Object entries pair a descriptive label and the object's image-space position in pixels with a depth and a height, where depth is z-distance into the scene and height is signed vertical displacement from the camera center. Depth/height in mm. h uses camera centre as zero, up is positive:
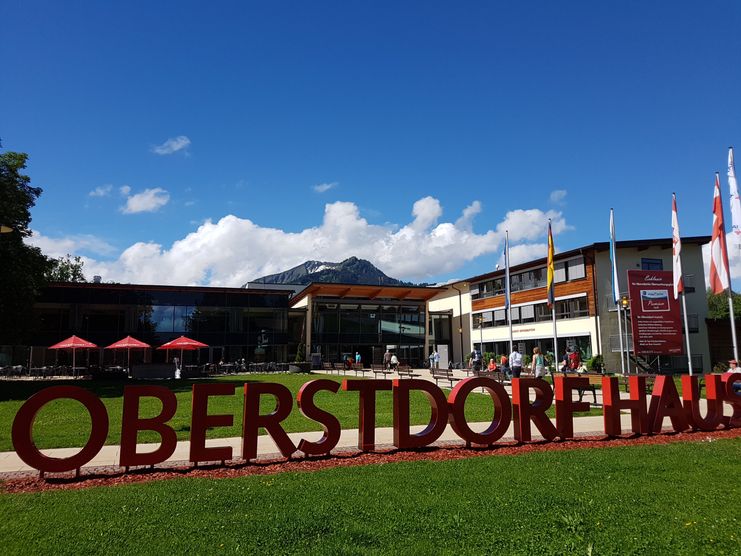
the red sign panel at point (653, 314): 33312 +2366
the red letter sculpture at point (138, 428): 8312 -1149
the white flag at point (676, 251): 23094 +4333
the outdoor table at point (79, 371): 35703 -912
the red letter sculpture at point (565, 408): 11148 -1147
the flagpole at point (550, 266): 27281 +4423
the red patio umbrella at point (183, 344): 33406 +749
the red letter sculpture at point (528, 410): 10961 -1160
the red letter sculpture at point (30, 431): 7711 -1085
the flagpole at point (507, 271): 32788 +5002
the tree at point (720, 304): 66131 +6316
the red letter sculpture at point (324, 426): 9391 -1274
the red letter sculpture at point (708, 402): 12367 -1184
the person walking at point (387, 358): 45194 -313
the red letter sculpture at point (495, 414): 10273 -1143
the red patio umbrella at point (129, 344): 31609 +749
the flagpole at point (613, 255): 28781 +5171
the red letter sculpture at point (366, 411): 9938 -1048
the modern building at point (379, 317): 38094 +3236
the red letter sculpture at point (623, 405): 11391 -1143
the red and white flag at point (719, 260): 18484 +3127
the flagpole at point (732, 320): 18562 +1128
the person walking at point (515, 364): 22000 -446
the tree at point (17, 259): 25797 +5024
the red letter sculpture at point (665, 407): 11969 -1239
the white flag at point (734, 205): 18859 +5163
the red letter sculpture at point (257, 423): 9023 -1127
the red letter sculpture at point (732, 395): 12914 -1066
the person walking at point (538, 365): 22045 -495
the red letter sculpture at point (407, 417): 10031 -1193
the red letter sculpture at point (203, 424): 8656 -1112
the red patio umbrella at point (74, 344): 30891 +764
